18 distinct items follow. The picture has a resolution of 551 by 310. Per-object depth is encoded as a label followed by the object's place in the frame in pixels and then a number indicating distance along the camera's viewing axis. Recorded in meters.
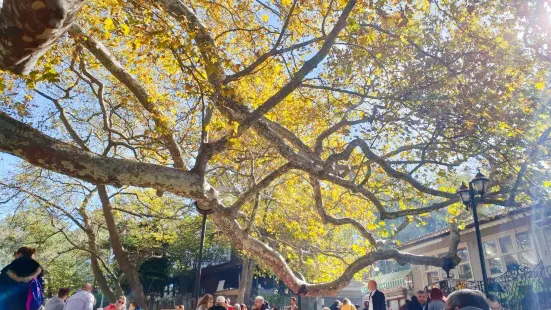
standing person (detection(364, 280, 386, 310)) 7.27
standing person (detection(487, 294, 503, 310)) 6.52
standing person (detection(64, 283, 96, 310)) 7.22
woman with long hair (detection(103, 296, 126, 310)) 8.59
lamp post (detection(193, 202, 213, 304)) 6.26
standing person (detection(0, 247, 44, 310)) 5.23
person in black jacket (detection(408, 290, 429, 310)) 7.28
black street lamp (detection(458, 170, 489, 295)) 7.84
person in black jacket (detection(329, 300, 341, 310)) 12.36
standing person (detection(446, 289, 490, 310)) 2.05
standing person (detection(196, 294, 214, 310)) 7.26
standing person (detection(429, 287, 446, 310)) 5.79
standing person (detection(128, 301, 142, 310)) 9.83
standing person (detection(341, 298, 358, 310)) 8.98
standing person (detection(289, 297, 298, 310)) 11.78
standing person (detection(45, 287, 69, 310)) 7.55
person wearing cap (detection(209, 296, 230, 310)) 5.54
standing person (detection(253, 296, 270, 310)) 8.30
